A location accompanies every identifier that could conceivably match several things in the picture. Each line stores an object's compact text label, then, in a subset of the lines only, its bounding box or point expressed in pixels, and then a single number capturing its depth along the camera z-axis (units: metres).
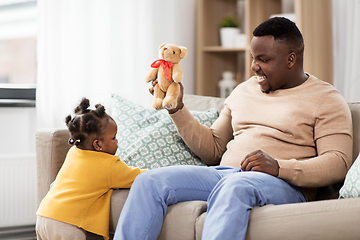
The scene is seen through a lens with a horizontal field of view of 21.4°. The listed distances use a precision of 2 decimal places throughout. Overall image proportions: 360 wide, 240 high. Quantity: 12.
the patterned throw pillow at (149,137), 3.64
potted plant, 4.87
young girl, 3.33
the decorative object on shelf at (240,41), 4.79
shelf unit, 4.34
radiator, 4.21
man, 3.13
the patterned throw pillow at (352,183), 3.12
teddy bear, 3.47
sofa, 2.96
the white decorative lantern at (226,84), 4.99
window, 4.43
